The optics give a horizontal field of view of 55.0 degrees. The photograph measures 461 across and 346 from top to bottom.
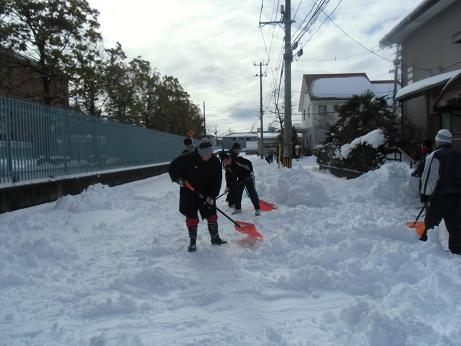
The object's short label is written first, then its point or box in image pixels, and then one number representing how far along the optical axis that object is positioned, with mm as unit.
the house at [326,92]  48656
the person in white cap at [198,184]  6047
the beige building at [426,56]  14828
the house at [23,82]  15773
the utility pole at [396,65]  21097
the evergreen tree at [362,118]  19027
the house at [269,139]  73738
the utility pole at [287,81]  19047
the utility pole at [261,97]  50662
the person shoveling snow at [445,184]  5426
